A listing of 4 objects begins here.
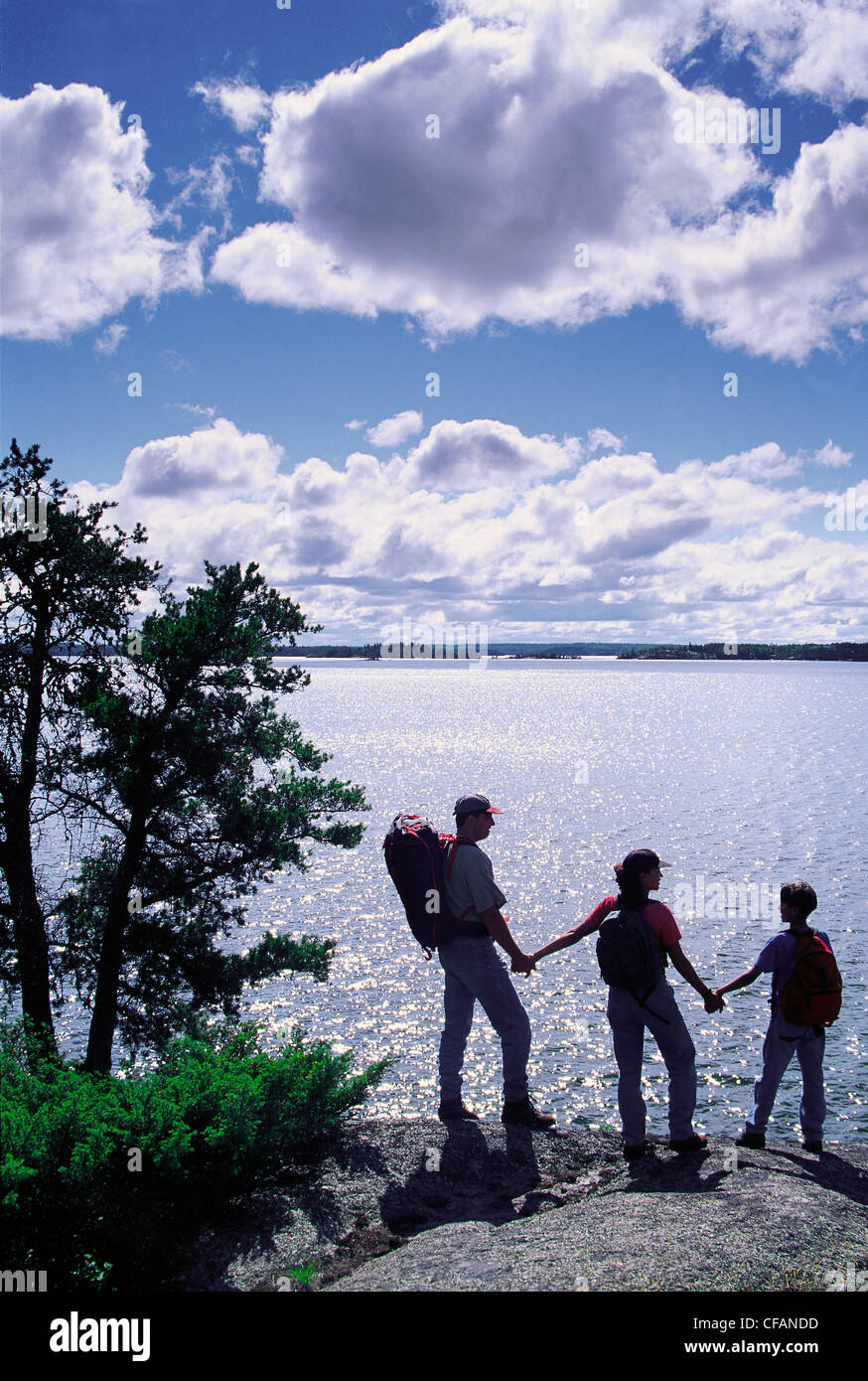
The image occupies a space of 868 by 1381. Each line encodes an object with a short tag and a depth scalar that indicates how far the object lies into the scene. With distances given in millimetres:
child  7242
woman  6770
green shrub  5465
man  7125
